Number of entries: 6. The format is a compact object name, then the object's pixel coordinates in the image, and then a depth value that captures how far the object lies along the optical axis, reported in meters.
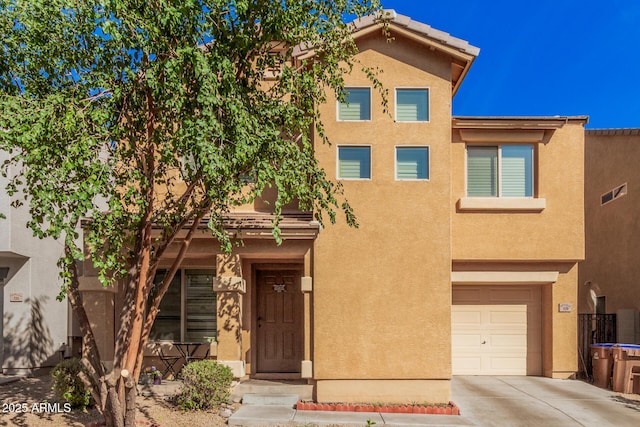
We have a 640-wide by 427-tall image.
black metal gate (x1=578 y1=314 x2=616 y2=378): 12.78
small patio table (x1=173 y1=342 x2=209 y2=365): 11.01
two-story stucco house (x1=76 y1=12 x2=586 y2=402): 9.89
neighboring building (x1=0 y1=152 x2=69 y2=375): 12.10
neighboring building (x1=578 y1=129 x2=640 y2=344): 14.19
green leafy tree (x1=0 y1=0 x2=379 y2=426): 6.16
